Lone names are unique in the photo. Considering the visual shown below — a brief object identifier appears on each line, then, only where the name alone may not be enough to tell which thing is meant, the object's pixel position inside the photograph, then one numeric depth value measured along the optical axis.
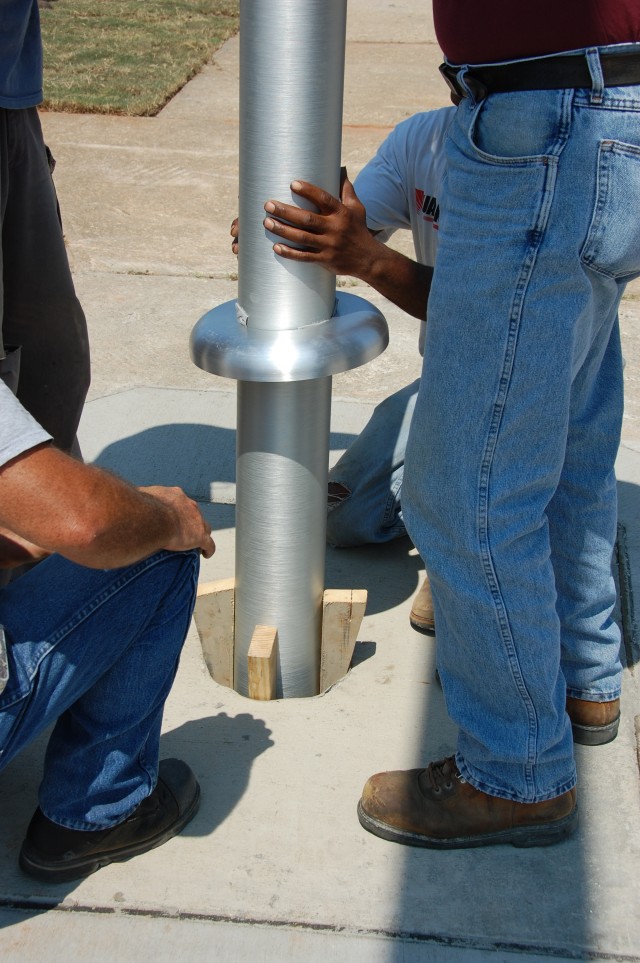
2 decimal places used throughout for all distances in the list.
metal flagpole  1.90
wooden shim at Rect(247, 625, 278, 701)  2.33
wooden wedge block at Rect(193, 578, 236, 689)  2.46
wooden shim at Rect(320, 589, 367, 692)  2.46
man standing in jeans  1.65
